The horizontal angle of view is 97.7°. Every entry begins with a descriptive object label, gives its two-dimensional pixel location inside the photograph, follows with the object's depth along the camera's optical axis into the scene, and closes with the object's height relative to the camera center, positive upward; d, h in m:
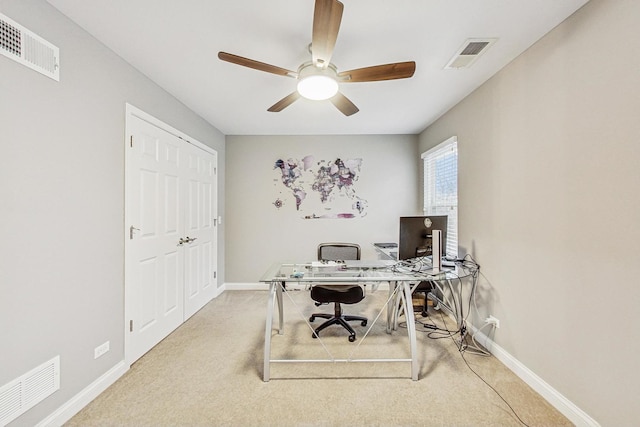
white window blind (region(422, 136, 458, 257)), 3.23 +0.36
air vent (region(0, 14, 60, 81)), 1.40 +0.88
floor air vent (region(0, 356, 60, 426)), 1.37 -0.94
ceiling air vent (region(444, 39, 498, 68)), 1.96 +1.19
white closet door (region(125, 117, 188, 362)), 2.33 -0.23
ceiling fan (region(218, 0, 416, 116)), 1.45 +0.95
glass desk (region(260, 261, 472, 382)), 2.09 -0.53
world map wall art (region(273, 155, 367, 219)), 4.42 +0.40
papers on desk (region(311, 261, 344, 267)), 2.69 -0.51
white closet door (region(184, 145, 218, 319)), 3.31 -0.21
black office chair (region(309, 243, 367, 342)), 2.71 -0.85
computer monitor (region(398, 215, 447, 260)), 2.53 -0.23
